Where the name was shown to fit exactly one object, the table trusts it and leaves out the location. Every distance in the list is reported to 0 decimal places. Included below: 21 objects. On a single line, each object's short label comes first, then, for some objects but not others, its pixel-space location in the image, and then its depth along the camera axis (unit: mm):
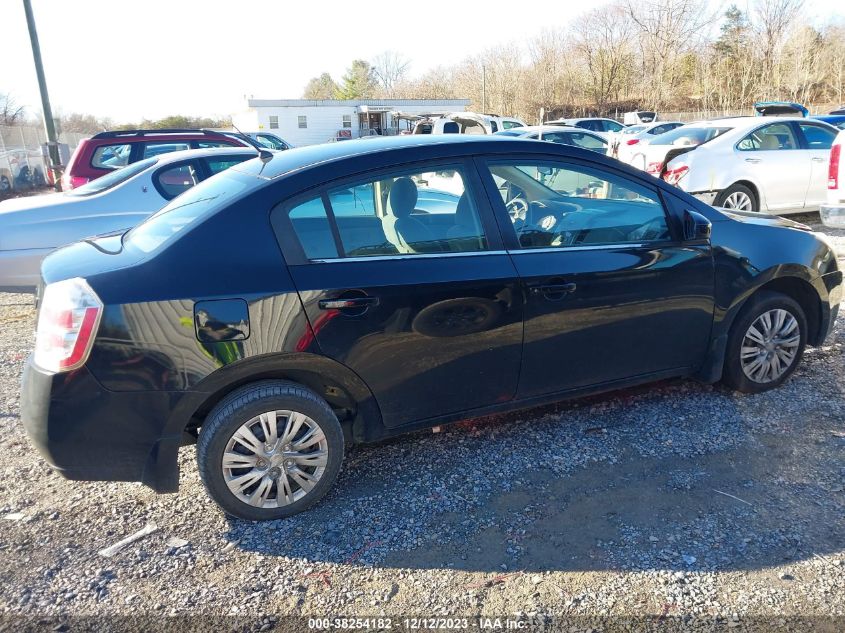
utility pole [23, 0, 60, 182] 13898
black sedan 2760
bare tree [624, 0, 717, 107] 53125
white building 47125
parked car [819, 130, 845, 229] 6785
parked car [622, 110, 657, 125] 34469
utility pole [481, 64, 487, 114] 60781
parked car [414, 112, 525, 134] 15922
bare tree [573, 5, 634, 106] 55594
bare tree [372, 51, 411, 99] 88375
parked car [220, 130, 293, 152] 16891
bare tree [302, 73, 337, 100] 88200
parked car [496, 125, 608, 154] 13539
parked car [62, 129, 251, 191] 8828
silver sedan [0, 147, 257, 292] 5824
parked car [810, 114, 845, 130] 17739
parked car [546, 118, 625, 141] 25188
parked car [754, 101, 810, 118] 14625
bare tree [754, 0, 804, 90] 48969
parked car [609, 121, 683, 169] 10279
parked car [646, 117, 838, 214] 8938
